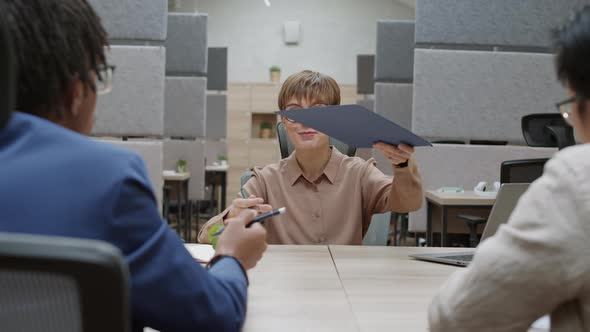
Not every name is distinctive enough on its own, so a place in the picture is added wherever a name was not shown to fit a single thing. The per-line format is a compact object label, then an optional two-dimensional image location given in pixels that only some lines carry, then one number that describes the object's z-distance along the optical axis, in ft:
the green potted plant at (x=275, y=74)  28.73
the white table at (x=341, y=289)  3.16
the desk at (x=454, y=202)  9.67
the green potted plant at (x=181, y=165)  16.21
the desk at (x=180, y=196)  15.71
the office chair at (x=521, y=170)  7.30
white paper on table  4.70
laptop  4.58
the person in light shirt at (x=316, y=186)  6.17
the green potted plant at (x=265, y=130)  27.63
